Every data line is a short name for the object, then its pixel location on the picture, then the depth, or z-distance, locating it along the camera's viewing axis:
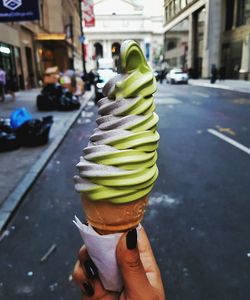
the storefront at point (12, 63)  16.53
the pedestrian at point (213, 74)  25.74
